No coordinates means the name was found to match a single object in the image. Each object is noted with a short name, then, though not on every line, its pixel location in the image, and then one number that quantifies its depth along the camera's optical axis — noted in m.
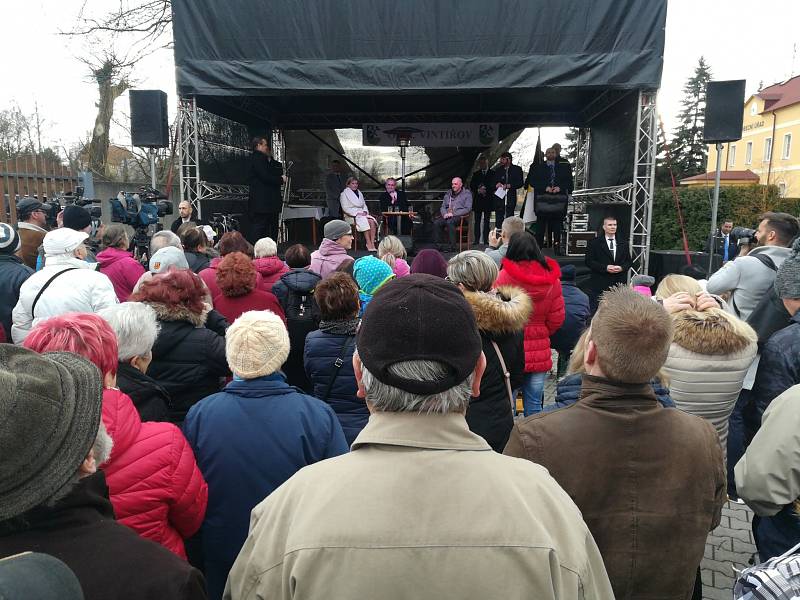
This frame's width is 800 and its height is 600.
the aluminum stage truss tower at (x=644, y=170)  7.27
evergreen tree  35.47
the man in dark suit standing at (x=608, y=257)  7.14
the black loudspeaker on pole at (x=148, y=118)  8.05
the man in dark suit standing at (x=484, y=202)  10.58
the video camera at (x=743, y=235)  5.24
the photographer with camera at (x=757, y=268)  3.59
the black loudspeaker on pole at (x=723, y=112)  7.57
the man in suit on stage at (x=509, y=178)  10.34
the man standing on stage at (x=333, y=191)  10.31
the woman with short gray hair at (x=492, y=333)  2.64
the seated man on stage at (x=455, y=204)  10.38
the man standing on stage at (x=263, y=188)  8.78
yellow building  38.66
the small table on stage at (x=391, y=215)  10.55
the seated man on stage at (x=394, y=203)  10.88
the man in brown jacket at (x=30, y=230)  4.63
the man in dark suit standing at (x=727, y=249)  9.78
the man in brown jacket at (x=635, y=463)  1.49
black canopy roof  6.89
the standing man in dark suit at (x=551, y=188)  9.52
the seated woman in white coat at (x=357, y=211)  9.96
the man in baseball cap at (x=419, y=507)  0.88
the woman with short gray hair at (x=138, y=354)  1.98
